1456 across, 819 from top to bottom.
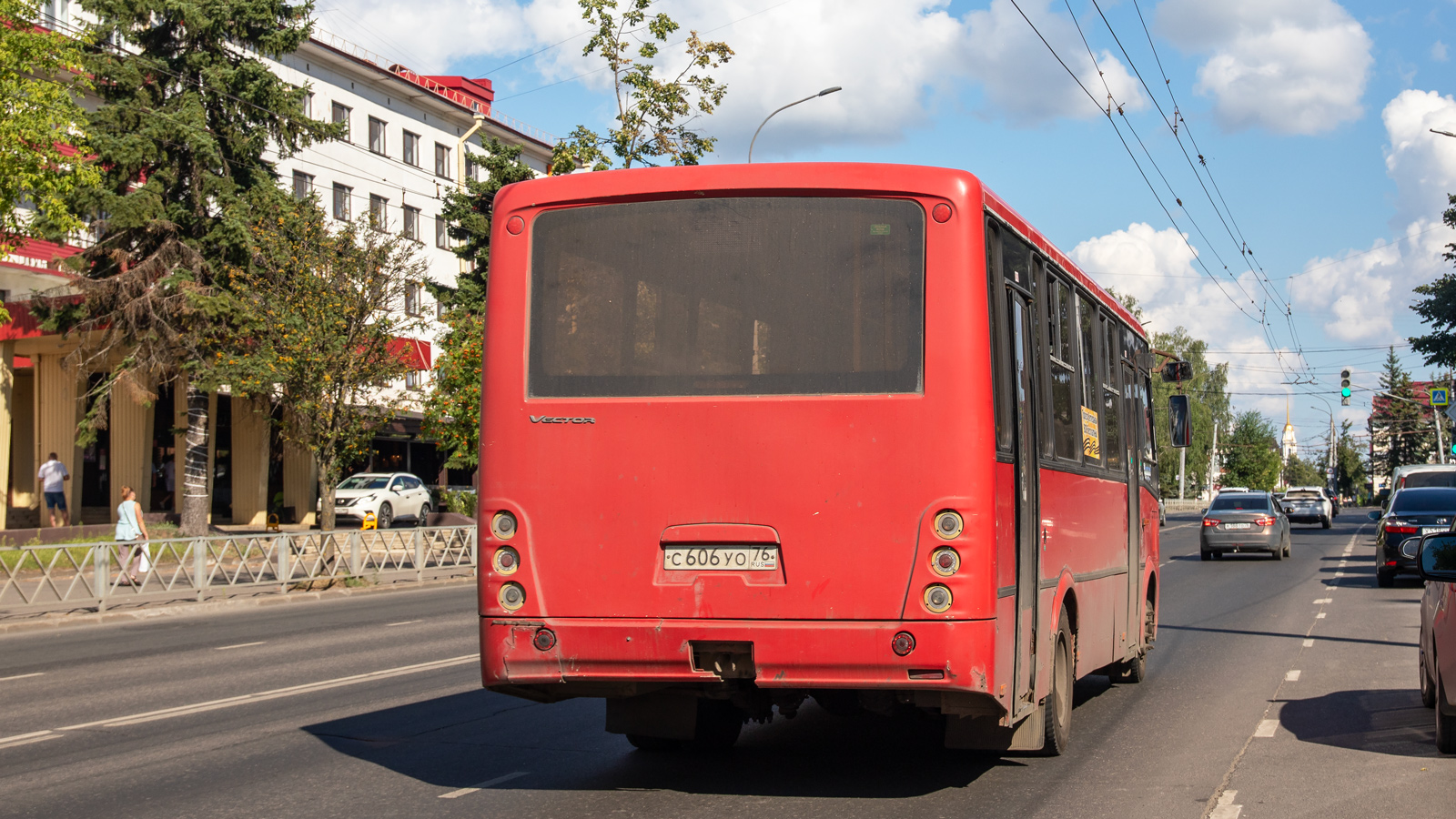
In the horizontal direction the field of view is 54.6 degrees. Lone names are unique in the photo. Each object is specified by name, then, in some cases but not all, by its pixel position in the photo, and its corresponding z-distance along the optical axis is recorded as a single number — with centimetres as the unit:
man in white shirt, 3167
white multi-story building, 3759
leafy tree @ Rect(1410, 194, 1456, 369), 5312
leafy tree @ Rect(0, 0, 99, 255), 2175
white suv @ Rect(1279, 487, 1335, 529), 5459
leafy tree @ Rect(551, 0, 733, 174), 2869
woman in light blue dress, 2166
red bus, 629
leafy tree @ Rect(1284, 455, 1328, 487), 17550
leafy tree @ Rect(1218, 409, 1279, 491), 11262
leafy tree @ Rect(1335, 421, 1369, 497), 16529
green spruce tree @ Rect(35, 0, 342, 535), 3123
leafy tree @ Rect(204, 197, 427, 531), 2877
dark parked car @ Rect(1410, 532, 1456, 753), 711
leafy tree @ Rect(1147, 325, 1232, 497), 9788
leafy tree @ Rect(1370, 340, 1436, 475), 11706
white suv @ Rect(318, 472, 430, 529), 3928
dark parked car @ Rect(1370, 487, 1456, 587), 2255
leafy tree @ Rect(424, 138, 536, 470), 3475
